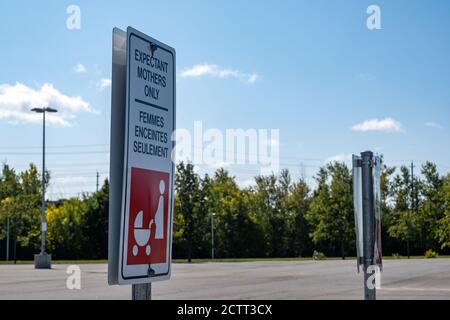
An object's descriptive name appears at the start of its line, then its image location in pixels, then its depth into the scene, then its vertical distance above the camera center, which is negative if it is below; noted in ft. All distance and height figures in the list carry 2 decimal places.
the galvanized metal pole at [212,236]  215.51 -2.92
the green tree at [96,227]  215.72 +0.16
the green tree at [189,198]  192.54 +8.92
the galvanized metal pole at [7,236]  195.85 -2.68
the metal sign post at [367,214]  13.32 +0.29
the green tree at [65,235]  213.05 -2.53
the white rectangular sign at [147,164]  8.98 +0.92
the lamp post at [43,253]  121.61 -4.94
